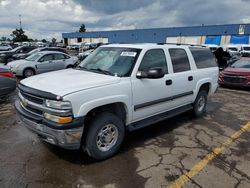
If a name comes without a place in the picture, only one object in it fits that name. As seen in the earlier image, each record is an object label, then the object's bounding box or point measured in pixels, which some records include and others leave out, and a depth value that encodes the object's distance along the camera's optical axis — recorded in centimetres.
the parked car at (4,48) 2705
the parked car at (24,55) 1722
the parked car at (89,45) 4781
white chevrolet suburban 310
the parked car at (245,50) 2935
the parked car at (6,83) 676
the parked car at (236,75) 991
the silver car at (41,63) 1192
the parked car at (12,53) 1878
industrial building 4328
